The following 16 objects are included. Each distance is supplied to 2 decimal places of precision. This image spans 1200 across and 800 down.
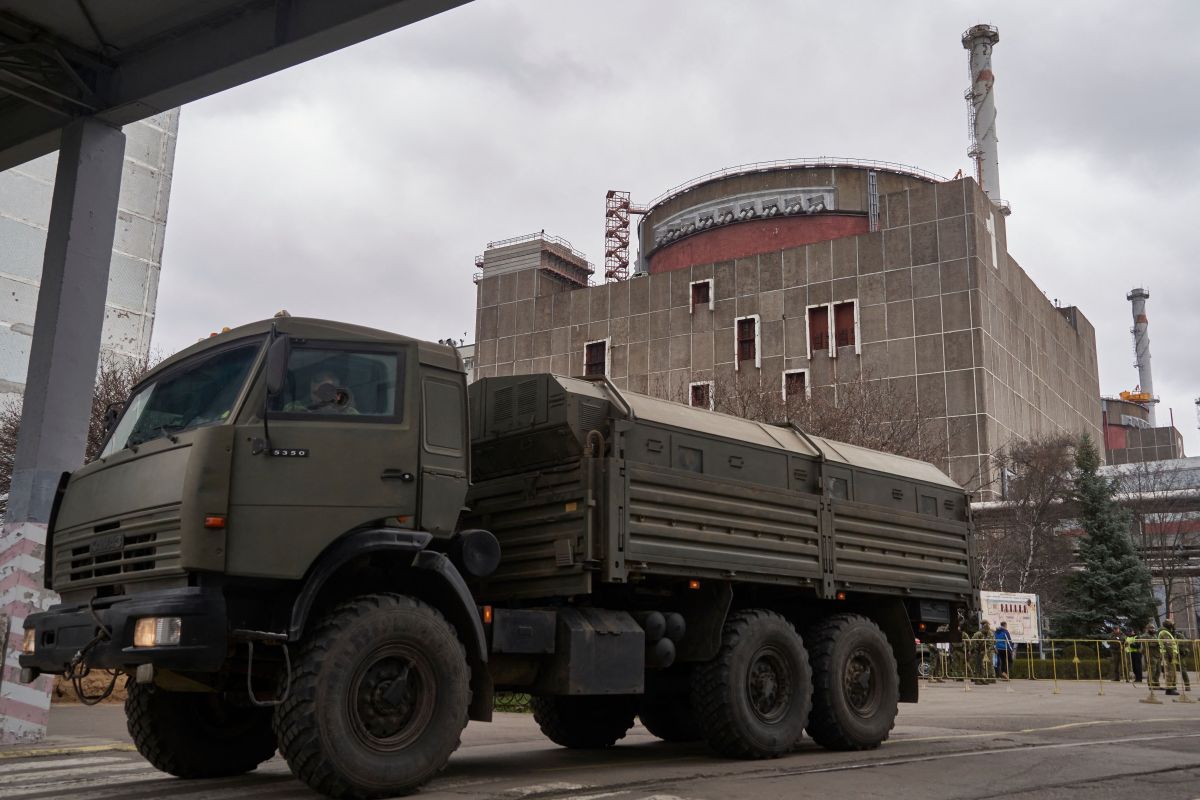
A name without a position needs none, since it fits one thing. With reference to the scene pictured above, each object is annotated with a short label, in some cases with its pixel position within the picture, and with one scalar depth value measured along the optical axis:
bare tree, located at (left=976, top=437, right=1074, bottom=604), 38.66
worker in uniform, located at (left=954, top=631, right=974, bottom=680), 27.61
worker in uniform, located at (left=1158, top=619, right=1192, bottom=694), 20.92
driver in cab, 7.12
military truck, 6.66
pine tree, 35.00
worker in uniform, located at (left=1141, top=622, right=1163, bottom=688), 19.83
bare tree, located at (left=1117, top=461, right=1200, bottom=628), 44.88
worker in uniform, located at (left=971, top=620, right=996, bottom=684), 27.66
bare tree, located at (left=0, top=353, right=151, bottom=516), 24.75
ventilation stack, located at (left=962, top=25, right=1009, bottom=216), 62.78
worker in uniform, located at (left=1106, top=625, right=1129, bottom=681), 29.11
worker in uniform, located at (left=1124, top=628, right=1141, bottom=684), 27.00
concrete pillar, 10.93
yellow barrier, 27.33
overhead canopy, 11.14
